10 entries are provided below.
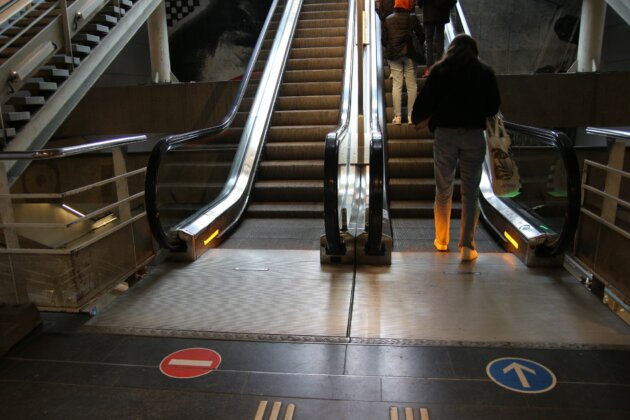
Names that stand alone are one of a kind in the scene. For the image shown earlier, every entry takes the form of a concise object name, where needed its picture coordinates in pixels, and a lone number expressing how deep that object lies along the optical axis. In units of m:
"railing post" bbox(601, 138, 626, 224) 3.01
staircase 5.26
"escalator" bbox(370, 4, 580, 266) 3.40
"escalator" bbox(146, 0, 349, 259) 3.96
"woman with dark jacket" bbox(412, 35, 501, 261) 3.27
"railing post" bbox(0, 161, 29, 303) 2.79
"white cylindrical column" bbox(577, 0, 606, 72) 7.97
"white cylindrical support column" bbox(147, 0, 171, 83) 9.33
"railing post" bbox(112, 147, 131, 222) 3.38
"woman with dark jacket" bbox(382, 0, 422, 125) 5.61
